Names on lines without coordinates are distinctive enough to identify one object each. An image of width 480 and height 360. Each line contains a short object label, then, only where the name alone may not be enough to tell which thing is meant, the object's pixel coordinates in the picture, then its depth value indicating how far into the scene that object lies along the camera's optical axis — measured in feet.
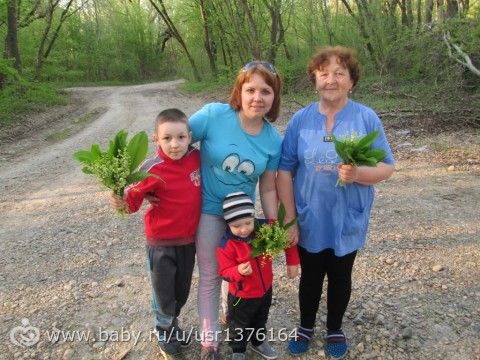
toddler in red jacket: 7.89
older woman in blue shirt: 7.77
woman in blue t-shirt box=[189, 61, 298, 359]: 7.93
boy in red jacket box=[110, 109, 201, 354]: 7.84
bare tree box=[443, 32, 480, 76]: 27.30
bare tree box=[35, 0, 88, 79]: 67.62
